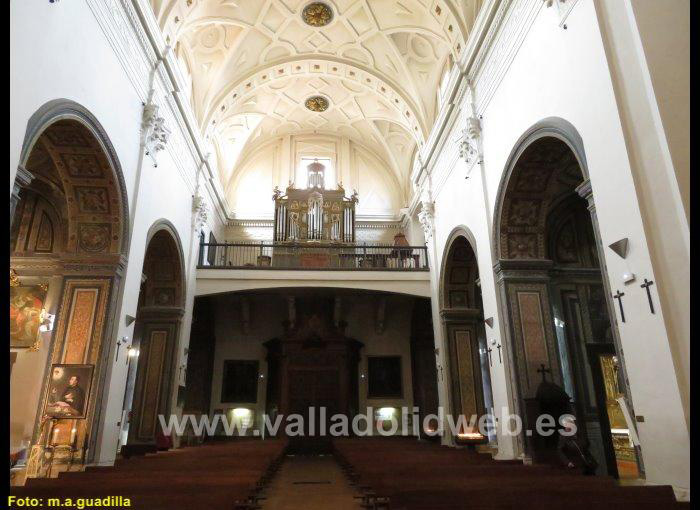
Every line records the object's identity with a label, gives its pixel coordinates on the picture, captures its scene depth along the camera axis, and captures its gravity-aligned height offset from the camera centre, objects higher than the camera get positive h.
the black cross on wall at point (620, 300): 4.90 +1.09
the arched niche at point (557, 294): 7.64 +2.03
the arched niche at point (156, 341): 10.39 +1.67
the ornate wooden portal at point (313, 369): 14.61 +1.38
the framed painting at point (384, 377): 15.44 +1.17
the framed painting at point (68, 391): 6.64 +0.36
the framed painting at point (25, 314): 8.63 +1.77
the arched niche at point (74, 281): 6.74 +2.11
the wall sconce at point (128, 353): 8.20 +1.03
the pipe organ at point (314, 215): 15.15 +6.00
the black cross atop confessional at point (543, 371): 7.48 +0.63
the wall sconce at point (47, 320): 8.28 +1.58
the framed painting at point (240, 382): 15.15 +1.04
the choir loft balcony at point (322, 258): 13.20 +4.39
